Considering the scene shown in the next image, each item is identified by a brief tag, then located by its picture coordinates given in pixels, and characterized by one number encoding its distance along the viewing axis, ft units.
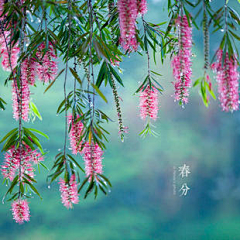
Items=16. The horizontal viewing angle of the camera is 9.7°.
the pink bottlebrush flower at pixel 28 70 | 8.15
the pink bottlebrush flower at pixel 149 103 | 8.53
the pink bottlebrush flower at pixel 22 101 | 8.11
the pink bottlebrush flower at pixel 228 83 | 7.63
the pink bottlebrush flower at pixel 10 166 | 8.27
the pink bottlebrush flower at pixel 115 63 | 8.74
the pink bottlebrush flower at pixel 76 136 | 8.13
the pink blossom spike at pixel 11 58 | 8.25
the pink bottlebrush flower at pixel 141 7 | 8.03
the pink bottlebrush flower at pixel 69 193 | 7.88
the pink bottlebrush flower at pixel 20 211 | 8.14
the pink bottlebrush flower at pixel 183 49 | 7.74
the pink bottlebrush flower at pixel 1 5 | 8.35
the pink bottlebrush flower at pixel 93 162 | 7.85
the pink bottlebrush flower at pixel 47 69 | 8.16
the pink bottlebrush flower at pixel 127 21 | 7.84
